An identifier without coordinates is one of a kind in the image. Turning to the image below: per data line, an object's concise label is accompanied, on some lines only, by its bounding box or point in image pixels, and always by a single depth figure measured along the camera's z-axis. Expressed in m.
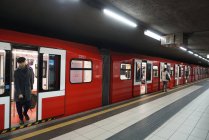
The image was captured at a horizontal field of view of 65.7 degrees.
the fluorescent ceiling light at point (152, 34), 5.70
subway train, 3.44
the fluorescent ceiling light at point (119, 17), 3.69
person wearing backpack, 10.60
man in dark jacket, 3.88
